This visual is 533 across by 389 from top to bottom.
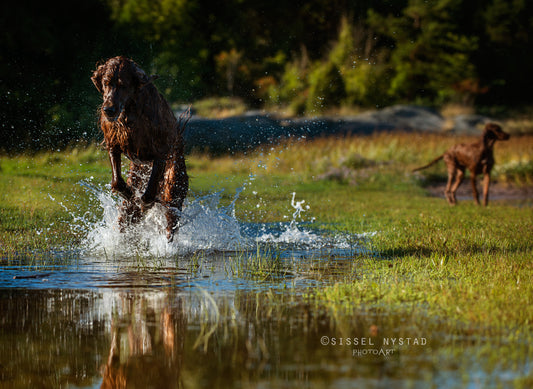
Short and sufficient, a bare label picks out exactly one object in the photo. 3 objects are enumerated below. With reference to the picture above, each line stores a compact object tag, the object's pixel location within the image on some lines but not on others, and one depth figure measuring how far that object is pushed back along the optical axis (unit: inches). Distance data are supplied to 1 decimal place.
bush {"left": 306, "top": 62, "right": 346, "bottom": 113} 1440.7
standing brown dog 633.0
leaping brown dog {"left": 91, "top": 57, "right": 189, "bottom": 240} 305.0
